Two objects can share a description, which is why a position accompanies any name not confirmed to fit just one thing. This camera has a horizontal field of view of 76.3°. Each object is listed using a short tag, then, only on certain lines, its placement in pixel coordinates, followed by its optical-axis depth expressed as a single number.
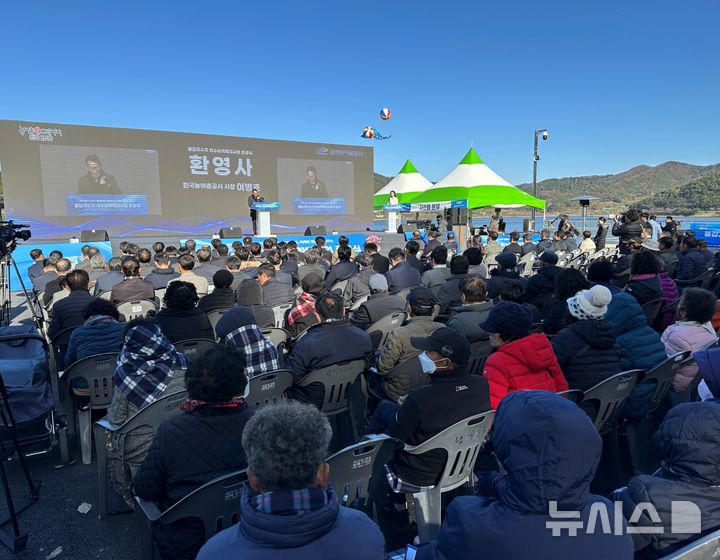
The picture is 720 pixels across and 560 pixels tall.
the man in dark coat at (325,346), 3.04
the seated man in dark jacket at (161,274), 6.10
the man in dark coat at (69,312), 4.11
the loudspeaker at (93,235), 12.20
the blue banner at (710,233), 16.02
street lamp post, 19.12
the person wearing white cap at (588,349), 2.74
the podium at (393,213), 18.86
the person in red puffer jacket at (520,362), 2.46
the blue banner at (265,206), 14.22
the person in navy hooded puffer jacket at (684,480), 1.48
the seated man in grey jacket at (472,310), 3.52
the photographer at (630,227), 7.43
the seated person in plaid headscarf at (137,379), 2.35
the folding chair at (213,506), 1.53
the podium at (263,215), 14.27
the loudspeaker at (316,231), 15.63
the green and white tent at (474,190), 15.05
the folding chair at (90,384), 2.92
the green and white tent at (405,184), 22.27
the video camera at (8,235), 3.92
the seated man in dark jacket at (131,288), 4.93
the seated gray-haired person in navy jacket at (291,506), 1.03
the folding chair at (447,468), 2.06
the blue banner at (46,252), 10.27
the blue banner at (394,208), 18.84
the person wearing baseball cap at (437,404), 2.12
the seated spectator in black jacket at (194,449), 1.68
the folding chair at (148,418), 2.15
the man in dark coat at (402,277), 5.89
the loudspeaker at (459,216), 13.16
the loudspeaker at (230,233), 14.07
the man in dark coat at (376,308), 4.40
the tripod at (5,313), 4.66
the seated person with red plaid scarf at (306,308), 4.28
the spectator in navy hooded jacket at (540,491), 1.13
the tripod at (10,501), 2.24
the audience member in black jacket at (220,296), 4.58
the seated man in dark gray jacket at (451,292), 4.97
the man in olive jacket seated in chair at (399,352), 3.07
